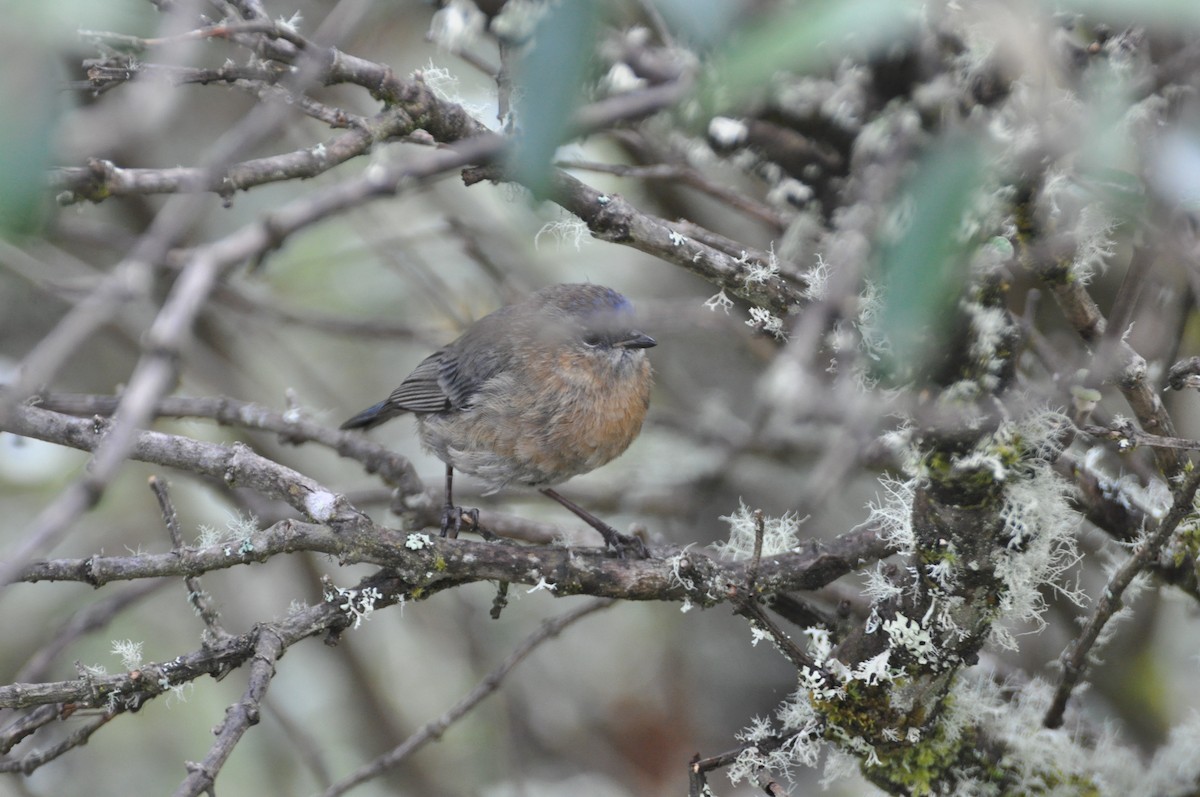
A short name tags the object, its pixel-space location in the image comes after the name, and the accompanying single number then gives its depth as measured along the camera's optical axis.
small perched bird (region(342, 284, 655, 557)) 8.07
